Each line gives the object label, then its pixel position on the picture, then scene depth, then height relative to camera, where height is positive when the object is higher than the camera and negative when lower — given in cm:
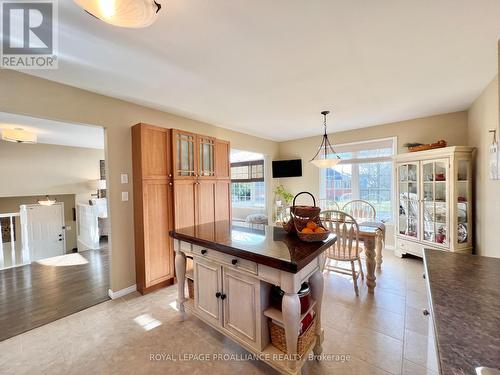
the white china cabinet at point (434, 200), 292 -31
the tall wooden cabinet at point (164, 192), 254 -9
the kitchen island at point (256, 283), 123 -71
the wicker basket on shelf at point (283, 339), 136 -104
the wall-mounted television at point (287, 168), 509 +37
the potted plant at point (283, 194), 528 -28
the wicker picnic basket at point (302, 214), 159 -25
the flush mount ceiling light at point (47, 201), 534 -34
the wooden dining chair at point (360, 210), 385 -54
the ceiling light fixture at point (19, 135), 330 +87
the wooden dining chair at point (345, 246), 246 -79
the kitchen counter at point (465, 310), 59 -50
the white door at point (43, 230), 514 -108
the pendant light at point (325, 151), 459 +69
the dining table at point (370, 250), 249 -83
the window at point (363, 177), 407 +9
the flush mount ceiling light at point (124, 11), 95 +83
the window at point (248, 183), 649 +2
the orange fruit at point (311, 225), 154 -32
